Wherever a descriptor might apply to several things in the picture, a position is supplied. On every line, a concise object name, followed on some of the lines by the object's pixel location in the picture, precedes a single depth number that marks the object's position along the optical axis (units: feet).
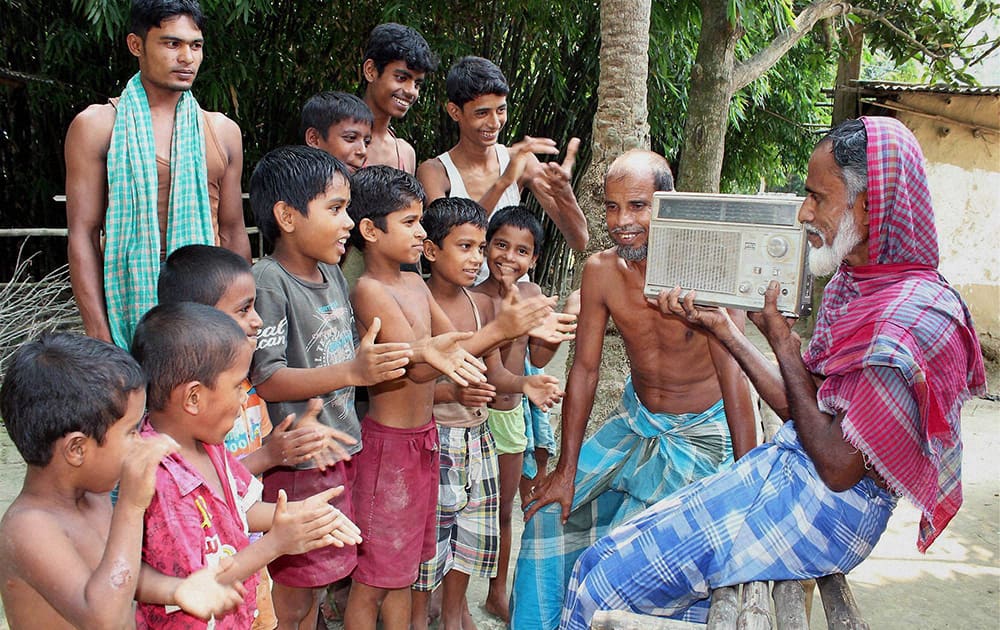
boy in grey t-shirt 7.20
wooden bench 5.82
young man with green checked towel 8.11
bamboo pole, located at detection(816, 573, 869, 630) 5.94
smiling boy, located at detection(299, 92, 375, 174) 9.55
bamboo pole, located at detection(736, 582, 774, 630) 5.81
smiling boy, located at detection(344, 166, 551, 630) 7.96
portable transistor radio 6.95
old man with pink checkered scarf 5.97
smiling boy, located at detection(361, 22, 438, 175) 10.60
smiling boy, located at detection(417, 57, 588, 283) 10.53
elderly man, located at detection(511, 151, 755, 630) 8.60
